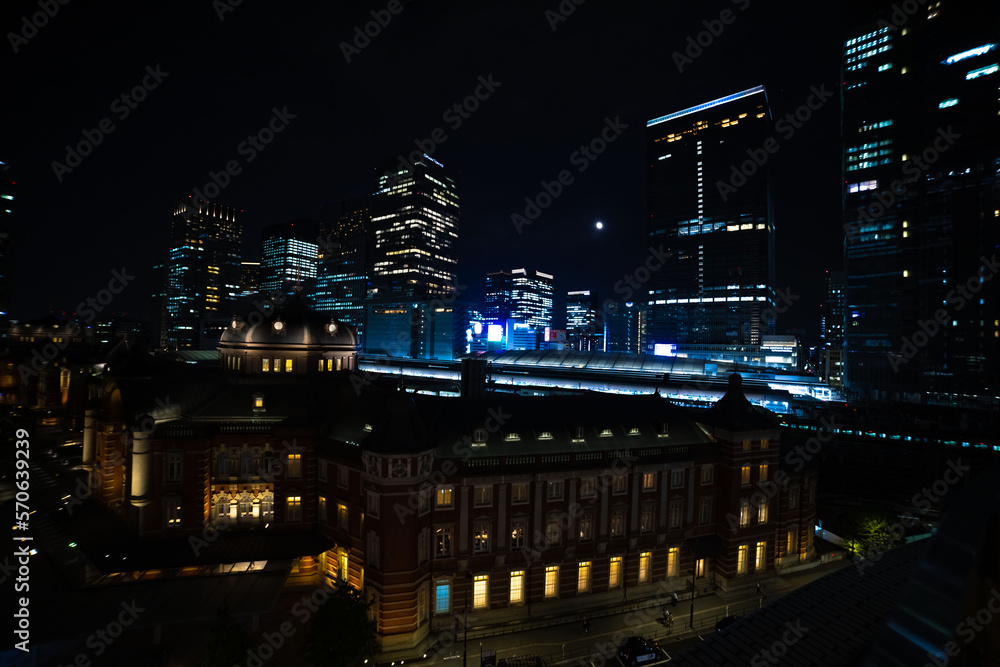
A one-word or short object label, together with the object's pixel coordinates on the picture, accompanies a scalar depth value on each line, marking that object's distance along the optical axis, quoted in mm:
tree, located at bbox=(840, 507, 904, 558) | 44125
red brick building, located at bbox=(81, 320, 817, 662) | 33000
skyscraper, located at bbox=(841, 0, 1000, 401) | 103375
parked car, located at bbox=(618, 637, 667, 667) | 30234
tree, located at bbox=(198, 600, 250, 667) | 23562
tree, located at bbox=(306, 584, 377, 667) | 25625
